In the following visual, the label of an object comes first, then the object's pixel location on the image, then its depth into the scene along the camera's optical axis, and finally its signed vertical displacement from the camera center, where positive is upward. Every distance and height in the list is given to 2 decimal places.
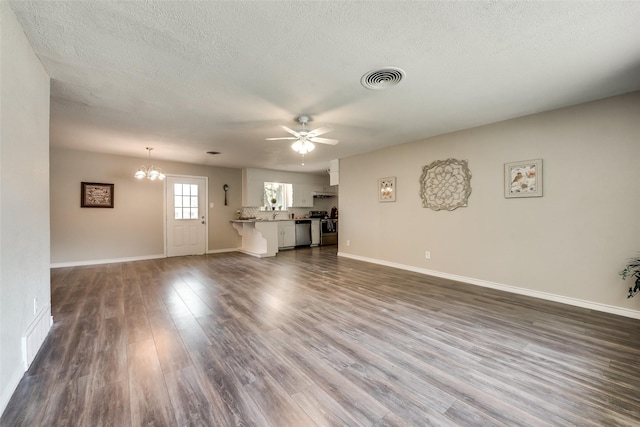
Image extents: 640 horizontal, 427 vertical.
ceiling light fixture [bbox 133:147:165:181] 5.40 +0.86
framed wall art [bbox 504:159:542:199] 3.38 +0.45
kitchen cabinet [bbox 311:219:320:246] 8.25 -0.62
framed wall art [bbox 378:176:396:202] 5.11 +0.47
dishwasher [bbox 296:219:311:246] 8.06 -0.61
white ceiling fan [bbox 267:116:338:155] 3.29 +0.95
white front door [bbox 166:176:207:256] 6.41 -0.07
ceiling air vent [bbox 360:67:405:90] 2.34 +1.28
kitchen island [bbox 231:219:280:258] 6.46 -0.62
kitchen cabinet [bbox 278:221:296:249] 7.60 -0.64
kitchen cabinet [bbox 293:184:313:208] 8.39 +0.55
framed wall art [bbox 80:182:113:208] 5.39 +0.40
